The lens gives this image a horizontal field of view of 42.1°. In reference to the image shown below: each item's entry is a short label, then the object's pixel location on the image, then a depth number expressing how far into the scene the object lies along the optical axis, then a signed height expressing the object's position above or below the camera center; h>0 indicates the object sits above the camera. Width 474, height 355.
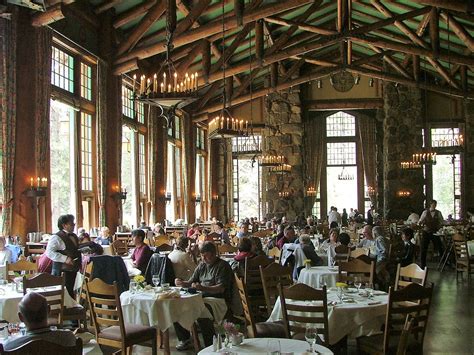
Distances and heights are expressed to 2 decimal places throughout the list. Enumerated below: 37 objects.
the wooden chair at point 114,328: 5.02 -1.08
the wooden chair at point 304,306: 4.65 -0.81
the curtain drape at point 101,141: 13.62 +1.38
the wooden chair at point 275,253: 9.02 -0.77
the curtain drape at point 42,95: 10.66 +1.91
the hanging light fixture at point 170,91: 6.58 +1.19
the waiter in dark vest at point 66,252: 7.55 -0.58
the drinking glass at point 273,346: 3.63 -0.88
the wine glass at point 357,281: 6.43 -0.88
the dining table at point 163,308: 5.61 -0.97
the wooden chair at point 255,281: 7.24 -0.95
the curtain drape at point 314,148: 24.22 +2.05
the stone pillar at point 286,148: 22.19 +1.90
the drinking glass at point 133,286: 5.97 -0.81
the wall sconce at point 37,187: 10.18 +0.30
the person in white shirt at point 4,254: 8.57 -0.68
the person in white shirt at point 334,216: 19.45 -0.53
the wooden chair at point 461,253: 11.48 -1.11
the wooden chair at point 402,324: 4.61 -0.99
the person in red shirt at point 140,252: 7.88 -0.65
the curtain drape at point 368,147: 24.08 +2.03
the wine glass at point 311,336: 3.60 -0.80
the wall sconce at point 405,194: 21.38 +0.14
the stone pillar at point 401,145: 21.44 +1.88
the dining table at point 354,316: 5.16 -0.99
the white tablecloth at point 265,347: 3.63 -0.89
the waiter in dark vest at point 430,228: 14.14 -0.73
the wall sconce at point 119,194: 14.15 +0.21
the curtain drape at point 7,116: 9.91 +1.45
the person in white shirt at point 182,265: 7.13 -0.73
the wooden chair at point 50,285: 5.66 -0.75
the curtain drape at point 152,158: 16.97 +1.23
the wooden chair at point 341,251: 8.72 -0.74
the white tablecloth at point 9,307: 5.75 -0.96
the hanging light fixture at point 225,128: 9.48 +1.16
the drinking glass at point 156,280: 6.14 -0.77
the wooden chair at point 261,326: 5.00 -1.09
